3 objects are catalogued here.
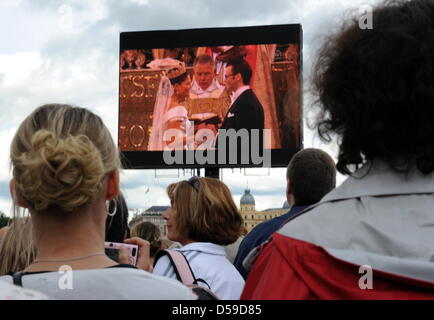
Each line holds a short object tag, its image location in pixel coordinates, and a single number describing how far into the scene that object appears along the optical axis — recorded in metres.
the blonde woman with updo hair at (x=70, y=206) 1.68
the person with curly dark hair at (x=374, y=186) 1.49
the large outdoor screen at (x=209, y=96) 16.67
